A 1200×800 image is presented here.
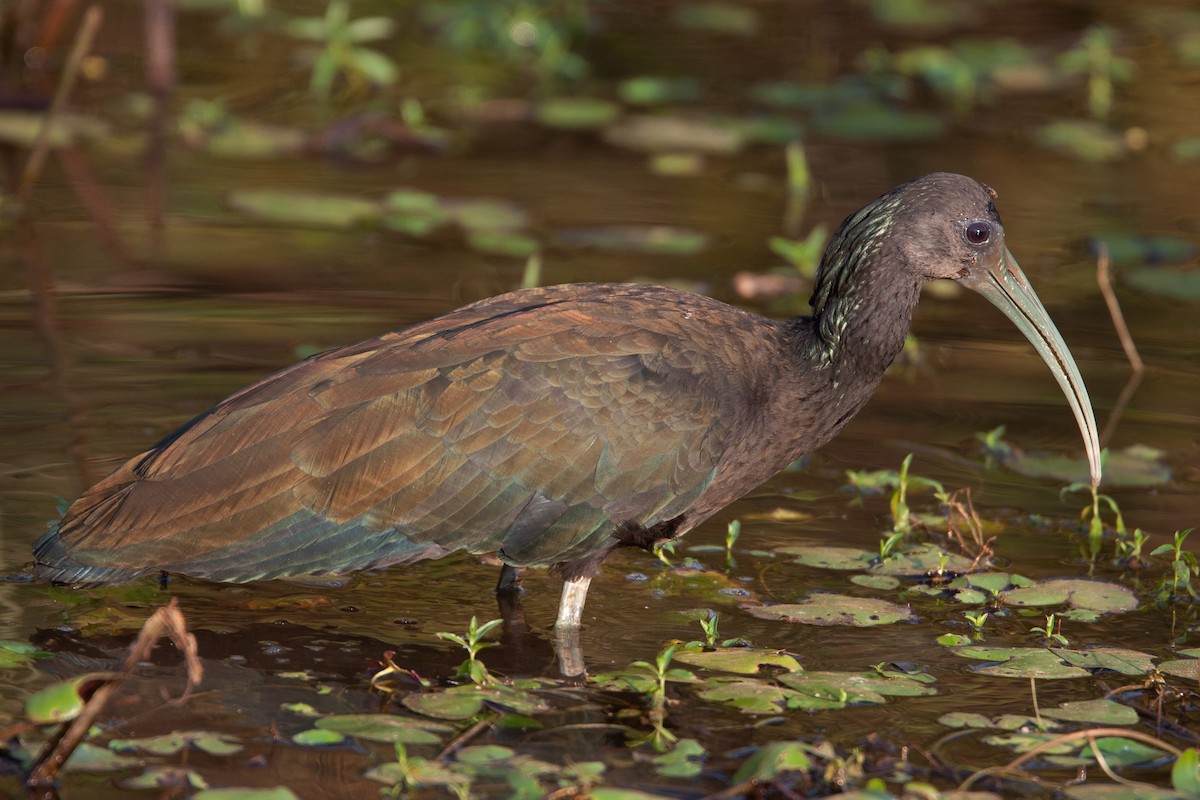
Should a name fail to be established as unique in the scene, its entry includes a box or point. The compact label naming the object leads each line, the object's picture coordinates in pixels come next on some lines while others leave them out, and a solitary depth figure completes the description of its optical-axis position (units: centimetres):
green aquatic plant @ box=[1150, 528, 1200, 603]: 1172
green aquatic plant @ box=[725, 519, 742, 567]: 1211
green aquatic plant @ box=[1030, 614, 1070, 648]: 1088
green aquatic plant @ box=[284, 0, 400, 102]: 1978
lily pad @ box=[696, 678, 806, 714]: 990
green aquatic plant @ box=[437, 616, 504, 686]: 988
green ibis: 1045
